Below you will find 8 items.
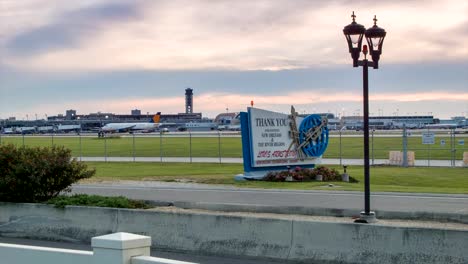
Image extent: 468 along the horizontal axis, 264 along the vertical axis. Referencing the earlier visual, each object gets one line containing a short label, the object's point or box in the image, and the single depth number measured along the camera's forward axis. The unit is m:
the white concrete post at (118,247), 5.82
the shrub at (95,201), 15.85
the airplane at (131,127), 151.68
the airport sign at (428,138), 42.22
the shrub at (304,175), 29.44
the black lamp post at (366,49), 14.75
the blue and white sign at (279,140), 29.52
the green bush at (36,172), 16.75
